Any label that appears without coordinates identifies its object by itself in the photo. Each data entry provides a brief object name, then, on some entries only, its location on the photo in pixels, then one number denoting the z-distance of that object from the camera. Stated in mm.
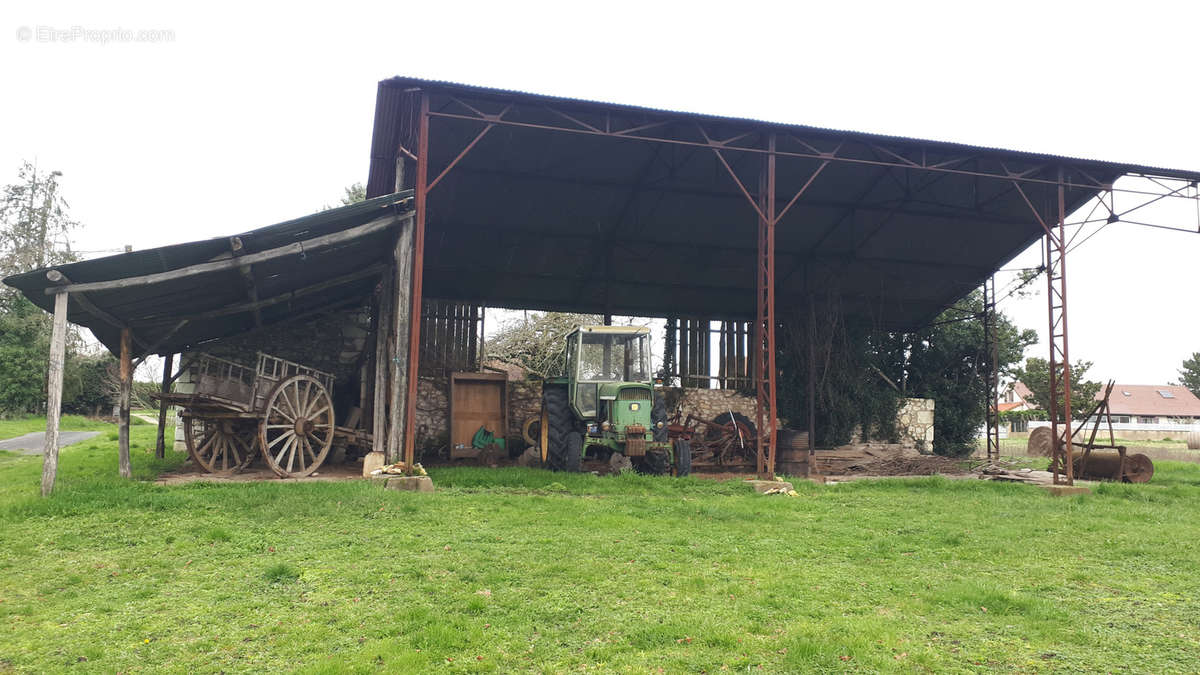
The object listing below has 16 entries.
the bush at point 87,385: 28547
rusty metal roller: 13141
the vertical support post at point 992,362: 17422
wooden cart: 9773
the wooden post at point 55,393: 7508
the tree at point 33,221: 30266
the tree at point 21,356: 27609
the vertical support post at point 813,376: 16516
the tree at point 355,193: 29453
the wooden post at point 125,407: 9328
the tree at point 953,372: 18859
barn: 9664
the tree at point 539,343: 24188
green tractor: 11086
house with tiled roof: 51688
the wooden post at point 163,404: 11523
